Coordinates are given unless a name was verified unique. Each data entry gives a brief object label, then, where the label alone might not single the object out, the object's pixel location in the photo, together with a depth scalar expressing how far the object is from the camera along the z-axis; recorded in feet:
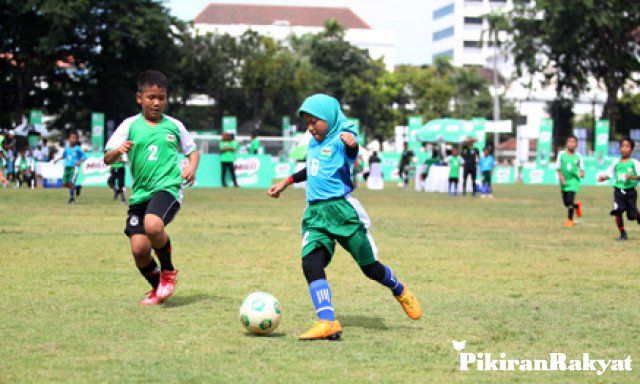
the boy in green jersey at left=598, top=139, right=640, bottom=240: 57.31
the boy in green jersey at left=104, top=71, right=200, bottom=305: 30.66
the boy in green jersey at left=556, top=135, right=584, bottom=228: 68.74
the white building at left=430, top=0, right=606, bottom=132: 497.05
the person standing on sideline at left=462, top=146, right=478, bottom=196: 123.03
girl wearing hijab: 26.43
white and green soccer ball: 25.29
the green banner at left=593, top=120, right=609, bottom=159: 194.80
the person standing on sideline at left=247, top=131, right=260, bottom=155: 143.54
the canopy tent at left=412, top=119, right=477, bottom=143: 155.84
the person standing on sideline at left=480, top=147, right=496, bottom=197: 122.62
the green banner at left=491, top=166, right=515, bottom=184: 197.16
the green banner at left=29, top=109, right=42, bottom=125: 161.99
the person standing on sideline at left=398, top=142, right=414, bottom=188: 153.17
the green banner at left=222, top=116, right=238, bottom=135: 160.97
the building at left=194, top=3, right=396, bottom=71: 504.22
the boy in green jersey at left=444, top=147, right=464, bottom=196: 126.72
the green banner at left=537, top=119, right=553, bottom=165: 191.52
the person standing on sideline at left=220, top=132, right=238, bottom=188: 126.00
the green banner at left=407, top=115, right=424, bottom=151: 170.72
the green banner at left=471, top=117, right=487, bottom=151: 158.61
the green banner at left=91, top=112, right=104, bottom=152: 155.43
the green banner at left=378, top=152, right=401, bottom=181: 211.00
